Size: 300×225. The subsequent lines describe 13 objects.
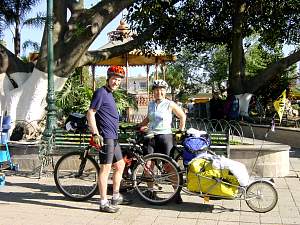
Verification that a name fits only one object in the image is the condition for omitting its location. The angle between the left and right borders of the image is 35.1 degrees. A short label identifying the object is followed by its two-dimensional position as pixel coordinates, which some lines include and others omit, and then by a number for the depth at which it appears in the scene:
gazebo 16.43
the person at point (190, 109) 23.72
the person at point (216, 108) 19.34
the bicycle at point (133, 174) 6.62
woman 6.83
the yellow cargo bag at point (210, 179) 6.15
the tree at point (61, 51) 10.84
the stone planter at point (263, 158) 8.43
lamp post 9.09
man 6.18
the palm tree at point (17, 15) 14.19
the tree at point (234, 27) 14.48
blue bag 6.41
